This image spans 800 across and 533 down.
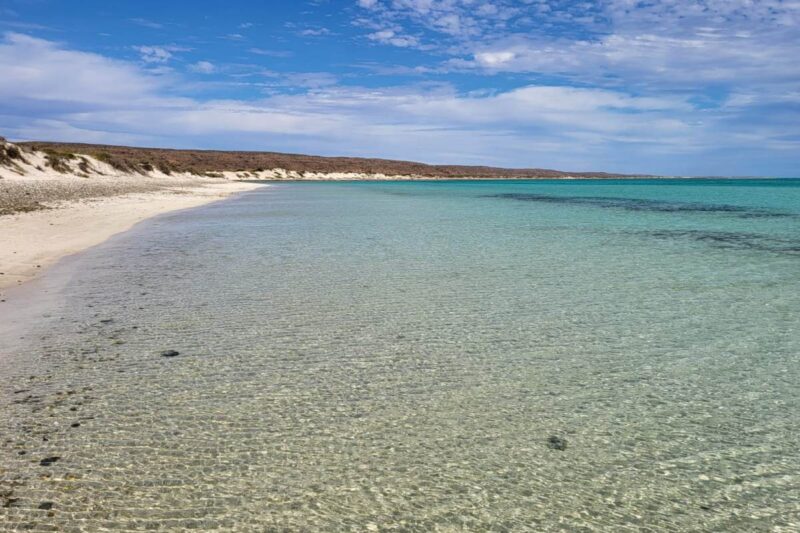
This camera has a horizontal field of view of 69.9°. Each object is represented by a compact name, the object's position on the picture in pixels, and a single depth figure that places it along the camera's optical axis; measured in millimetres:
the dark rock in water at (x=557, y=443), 3791
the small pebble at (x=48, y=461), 3474
